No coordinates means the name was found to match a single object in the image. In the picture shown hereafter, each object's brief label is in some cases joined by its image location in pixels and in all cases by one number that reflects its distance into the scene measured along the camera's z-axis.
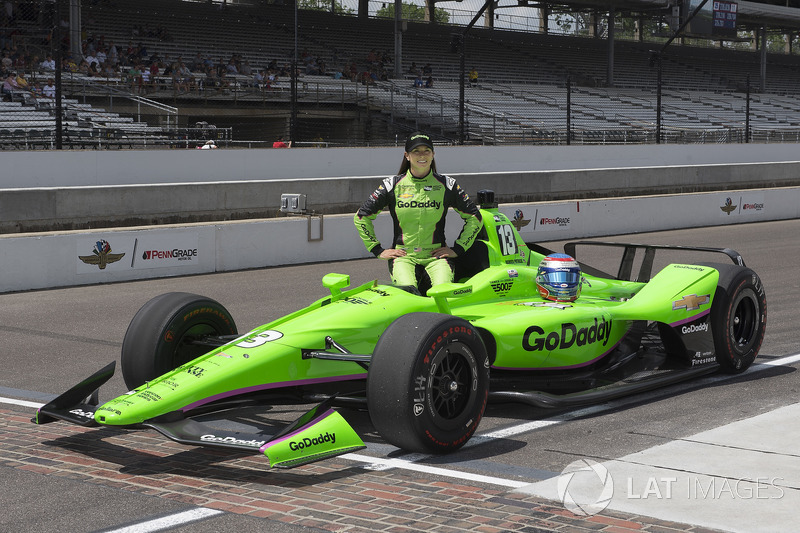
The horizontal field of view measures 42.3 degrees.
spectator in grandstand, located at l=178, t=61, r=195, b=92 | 27.75
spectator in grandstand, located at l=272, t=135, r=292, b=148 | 22.11
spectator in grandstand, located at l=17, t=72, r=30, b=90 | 21.72
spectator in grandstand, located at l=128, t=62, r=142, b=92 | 25.86
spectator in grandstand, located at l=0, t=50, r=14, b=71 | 23.22
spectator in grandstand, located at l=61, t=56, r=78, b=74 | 24.71
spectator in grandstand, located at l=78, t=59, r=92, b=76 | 24.88
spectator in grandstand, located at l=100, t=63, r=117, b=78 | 25.20
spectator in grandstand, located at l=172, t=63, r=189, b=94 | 27.20
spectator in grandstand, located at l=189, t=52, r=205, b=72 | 30.66
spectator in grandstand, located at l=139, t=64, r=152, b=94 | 26.36
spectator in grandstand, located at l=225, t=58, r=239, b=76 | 31.44
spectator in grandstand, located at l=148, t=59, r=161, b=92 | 26.62
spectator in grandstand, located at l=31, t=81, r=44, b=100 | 21.05
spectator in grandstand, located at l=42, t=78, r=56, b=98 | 21.04
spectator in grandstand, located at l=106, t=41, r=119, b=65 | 28.27
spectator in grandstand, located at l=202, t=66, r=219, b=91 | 28.31
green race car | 5.59
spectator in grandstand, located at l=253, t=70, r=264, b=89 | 28.89
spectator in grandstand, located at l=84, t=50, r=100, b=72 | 25.83
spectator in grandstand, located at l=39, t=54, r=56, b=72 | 22.53
